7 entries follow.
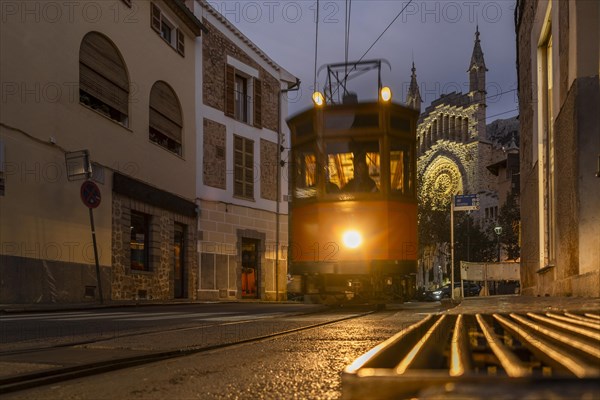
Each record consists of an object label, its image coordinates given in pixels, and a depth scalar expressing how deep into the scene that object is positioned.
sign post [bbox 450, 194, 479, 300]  24.61
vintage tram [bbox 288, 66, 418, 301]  10.97
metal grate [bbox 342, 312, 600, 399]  1.07
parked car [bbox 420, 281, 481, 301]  30.98
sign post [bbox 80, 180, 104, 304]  12.98
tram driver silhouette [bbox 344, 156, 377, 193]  11.05
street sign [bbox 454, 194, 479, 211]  24.60
